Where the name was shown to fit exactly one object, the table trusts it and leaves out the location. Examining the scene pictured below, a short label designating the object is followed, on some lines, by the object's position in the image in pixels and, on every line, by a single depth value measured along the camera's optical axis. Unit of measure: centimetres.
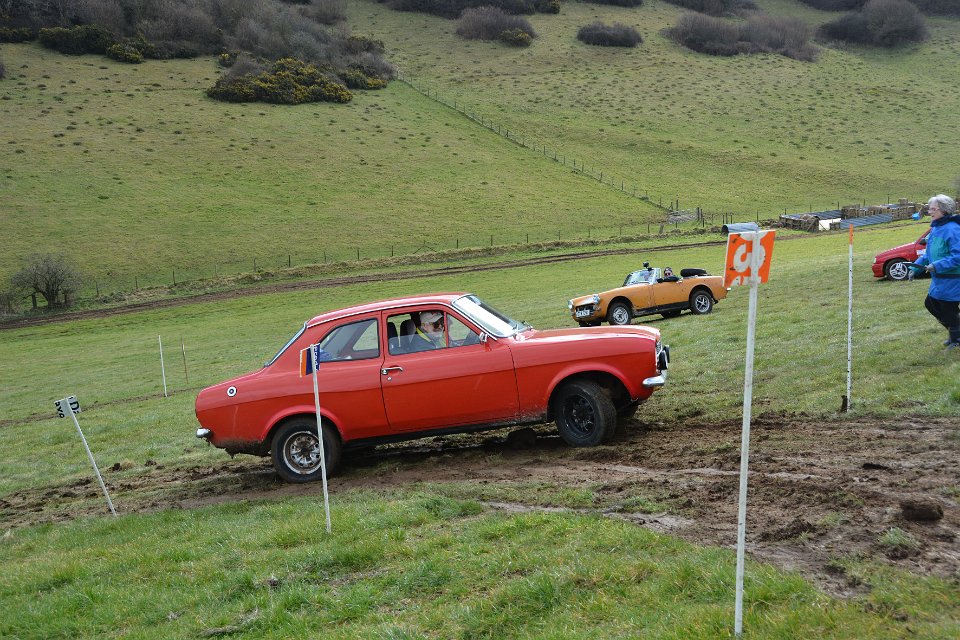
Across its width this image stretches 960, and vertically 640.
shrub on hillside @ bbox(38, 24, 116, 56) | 8394
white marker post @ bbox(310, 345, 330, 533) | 690
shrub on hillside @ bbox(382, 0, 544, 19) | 10994
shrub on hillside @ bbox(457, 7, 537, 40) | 10319
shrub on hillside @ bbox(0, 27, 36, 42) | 8400
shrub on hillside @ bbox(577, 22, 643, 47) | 10262
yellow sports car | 1998
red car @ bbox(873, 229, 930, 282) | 1952
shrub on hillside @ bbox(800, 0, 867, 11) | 12213
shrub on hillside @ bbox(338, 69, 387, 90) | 8619
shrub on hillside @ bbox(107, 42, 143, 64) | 8369
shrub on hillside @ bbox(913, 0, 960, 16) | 11944
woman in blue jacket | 974
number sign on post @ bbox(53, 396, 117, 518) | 895
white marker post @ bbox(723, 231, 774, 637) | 420
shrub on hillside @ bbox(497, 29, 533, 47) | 10144
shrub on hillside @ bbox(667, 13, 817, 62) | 10319
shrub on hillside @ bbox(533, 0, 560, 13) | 11181
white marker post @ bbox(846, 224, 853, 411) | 886
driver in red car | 940
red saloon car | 897
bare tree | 4331
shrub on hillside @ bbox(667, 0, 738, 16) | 11650
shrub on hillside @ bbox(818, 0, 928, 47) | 10988
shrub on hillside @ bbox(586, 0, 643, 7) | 11625
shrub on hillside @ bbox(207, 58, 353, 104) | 7838
